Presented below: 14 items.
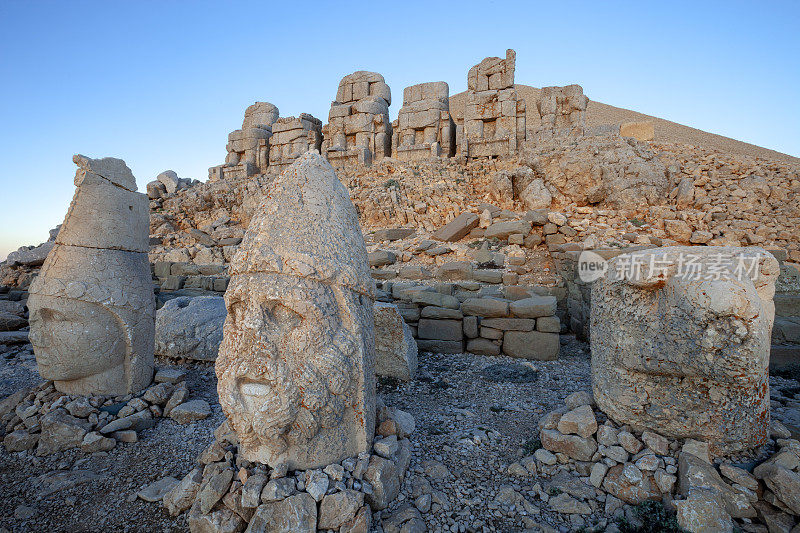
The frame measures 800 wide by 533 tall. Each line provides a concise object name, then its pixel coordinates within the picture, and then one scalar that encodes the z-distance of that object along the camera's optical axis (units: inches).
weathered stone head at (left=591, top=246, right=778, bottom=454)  83.4
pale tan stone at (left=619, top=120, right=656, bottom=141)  449.7
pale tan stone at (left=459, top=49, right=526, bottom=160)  500.4
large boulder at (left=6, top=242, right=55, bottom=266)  371.2
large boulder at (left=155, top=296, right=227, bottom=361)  185.9
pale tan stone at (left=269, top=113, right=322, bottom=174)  636.1
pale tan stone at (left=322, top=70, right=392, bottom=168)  584.4
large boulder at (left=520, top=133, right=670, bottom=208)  374.9
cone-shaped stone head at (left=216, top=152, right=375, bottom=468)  81.7
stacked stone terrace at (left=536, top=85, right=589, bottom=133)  483.2
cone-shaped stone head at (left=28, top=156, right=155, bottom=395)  132.0
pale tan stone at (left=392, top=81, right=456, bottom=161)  545.0
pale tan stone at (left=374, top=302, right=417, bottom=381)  168.2
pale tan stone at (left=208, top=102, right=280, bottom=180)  666.2
